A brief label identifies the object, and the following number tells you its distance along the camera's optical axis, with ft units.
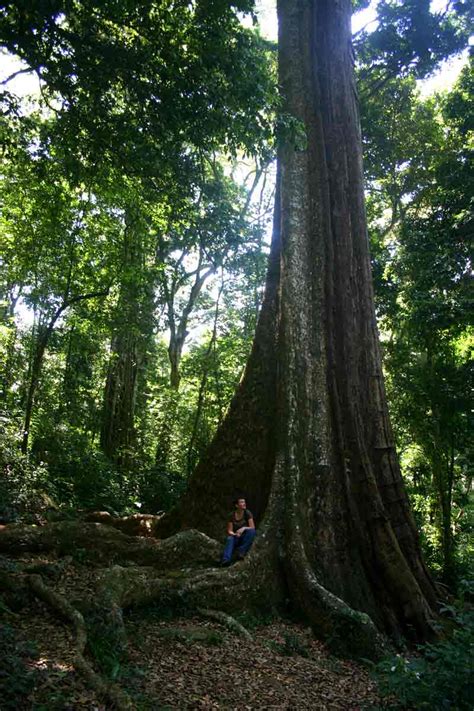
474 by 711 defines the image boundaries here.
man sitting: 21.72
